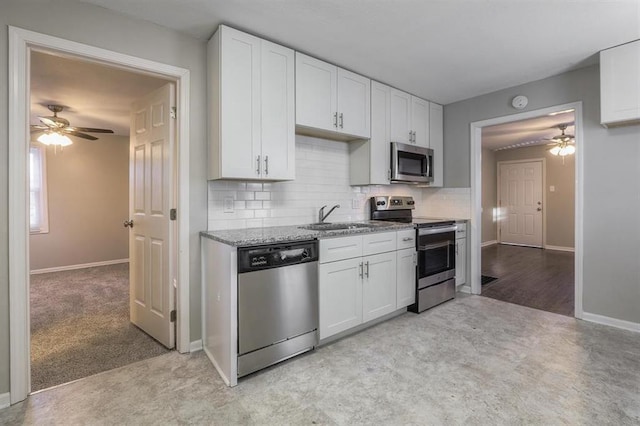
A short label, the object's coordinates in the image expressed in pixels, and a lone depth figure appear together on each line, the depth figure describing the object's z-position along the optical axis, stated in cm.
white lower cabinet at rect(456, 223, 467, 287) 379
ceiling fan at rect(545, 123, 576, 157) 548
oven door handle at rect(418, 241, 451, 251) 320
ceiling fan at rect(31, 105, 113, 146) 390
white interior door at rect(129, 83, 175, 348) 242
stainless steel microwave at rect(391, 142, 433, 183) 346
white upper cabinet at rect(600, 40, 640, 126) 252
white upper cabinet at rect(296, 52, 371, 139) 268
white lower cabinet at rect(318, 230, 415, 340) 241
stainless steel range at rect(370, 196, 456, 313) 319
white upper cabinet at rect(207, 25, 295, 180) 226
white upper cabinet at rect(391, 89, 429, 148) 352
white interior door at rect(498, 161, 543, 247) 715
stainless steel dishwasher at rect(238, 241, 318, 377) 197
